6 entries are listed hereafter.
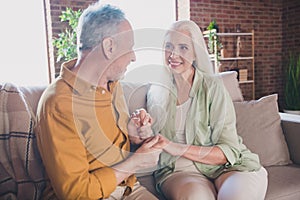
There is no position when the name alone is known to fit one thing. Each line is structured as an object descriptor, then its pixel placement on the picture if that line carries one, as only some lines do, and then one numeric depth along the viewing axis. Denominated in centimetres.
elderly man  95
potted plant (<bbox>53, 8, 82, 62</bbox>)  345
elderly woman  128
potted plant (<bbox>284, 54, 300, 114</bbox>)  415
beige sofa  140
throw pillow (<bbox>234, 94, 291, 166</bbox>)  161
